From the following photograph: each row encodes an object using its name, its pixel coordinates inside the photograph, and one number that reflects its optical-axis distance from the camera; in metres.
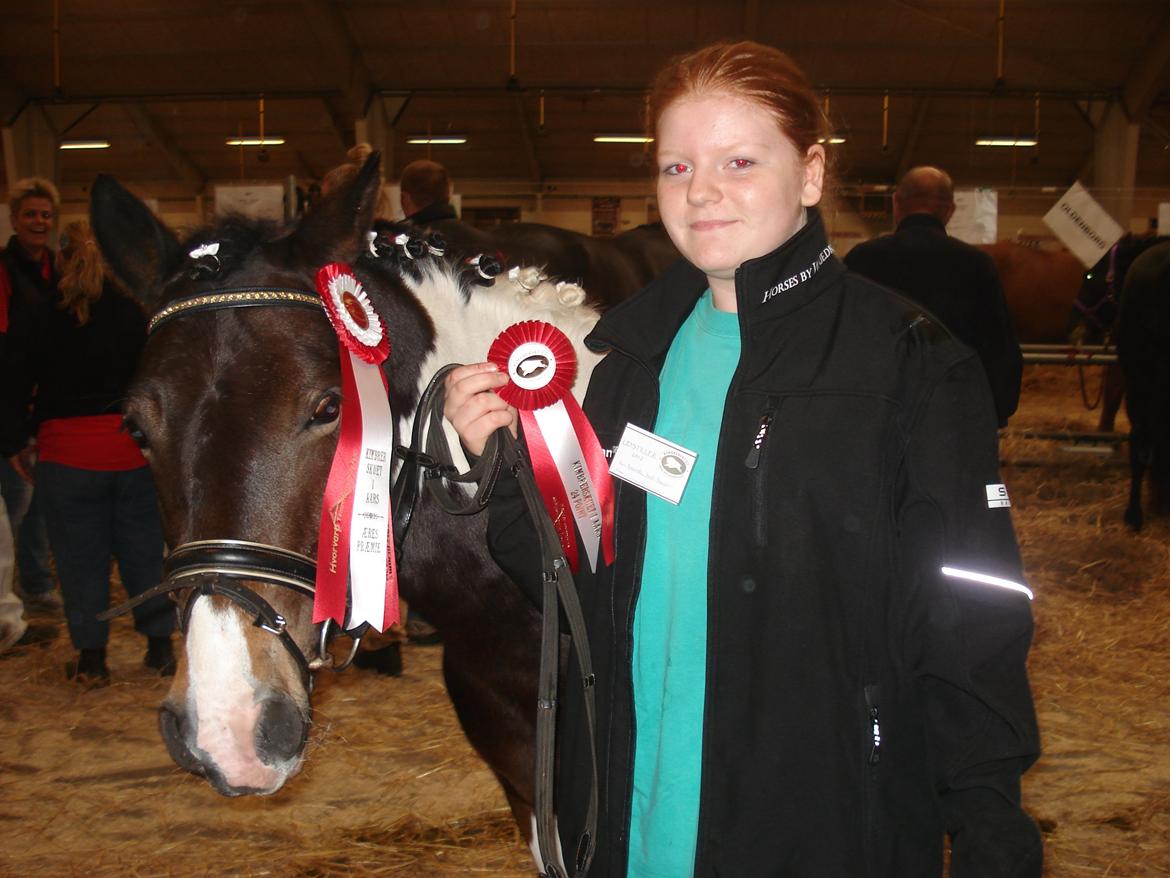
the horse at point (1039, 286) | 12.55
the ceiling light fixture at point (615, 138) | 18.78
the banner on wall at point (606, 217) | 11.90
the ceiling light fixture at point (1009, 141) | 17.84
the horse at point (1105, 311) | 9.55
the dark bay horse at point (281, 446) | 1.47
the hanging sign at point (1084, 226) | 8.18
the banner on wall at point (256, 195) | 7.66
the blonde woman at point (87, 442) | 4.42
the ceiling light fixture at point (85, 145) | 18.27
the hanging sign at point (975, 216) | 8.36
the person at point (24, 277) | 4.59
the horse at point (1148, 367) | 7.33
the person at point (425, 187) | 5.09
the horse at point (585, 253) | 4.70
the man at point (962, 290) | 4.42
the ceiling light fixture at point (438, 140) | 18.30
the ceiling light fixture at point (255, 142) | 18.53
